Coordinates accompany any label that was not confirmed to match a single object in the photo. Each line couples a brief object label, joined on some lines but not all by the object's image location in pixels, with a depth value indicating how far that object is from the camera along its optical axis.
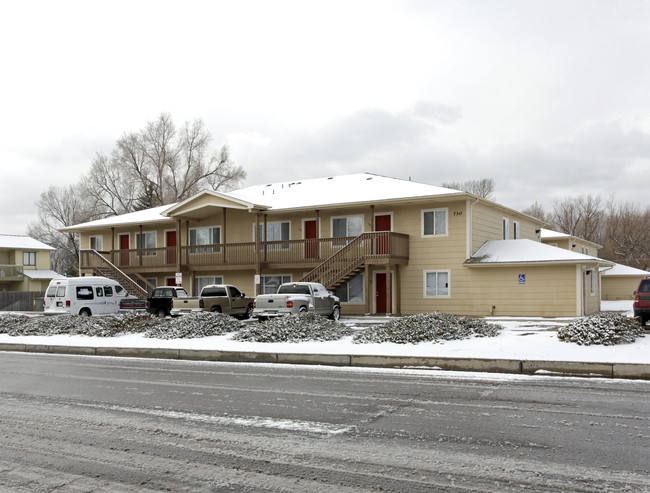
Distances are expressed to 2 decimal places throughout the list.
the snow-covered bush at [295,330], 15.67
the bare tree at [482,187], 77.16
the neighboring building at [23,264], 61.81
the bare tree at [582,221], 73.12
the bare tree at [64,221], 72.06
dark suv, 19.95
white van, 30.27
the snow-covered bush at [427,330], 14.36
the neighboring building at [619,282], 47.09
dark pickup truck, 29.27
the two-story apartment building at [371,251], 28.02
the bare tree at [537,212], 79.72
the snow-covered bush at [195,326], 17.41
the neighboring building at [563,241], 44.84
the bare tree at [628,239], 68.94
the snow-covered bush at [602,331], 12.83
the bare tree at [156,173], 64.56
